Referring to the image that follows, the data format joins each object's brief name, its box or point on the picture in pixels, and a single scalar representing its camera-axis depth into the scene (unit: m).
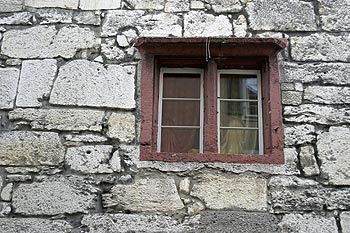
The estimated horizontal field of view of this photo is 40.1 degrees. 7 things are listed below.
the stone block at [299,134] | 3.65
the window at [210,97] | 3.74
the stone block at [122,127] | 3.69
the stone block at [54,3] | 4.15
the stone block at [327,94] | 3.77
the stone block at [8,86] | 3.80
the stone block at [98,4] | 4.14
